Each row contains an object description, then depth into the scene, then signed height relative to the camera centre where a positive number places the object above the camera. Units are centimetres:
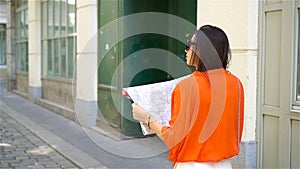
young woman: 227 -26
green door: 793 +24
